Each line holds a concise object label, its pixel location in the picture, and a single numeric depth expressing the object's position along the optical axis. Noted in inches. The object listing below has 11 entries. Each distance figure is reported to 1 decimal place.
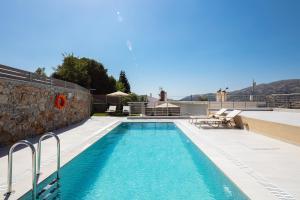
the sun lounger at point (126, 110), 507.2
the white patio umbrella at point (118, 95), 519.5
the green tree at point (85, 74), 667.9
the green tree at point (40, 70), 965.3
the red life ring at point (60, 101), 283.6
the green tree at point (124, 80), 1378.1
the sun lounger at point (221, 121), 288.7
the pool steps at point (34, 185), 78.5
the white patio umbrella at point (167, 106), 459.4
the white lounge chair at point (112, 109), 510.1
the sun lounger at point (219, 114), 323.0
